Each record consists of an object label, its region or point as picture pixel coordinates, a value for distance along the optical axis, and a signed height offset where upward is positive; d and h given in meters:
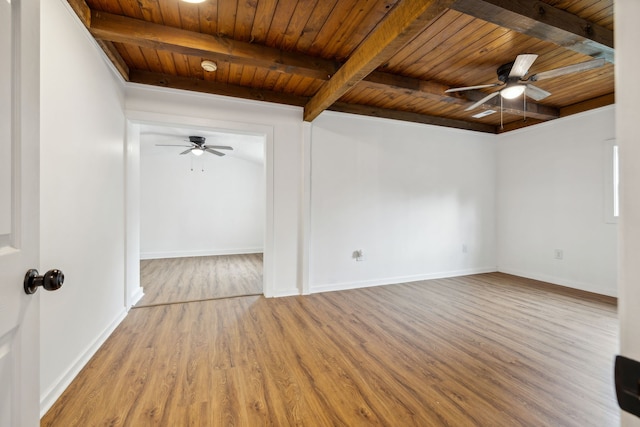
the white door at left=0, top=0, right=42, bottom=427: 0.70 +0.02
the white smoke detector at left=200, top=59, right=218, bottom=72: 2.58 +1.44
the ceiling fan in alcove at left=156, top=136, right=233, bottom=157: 5.17 +1.35
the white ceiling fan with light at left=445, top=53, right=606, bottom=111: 2.18 +1.23
